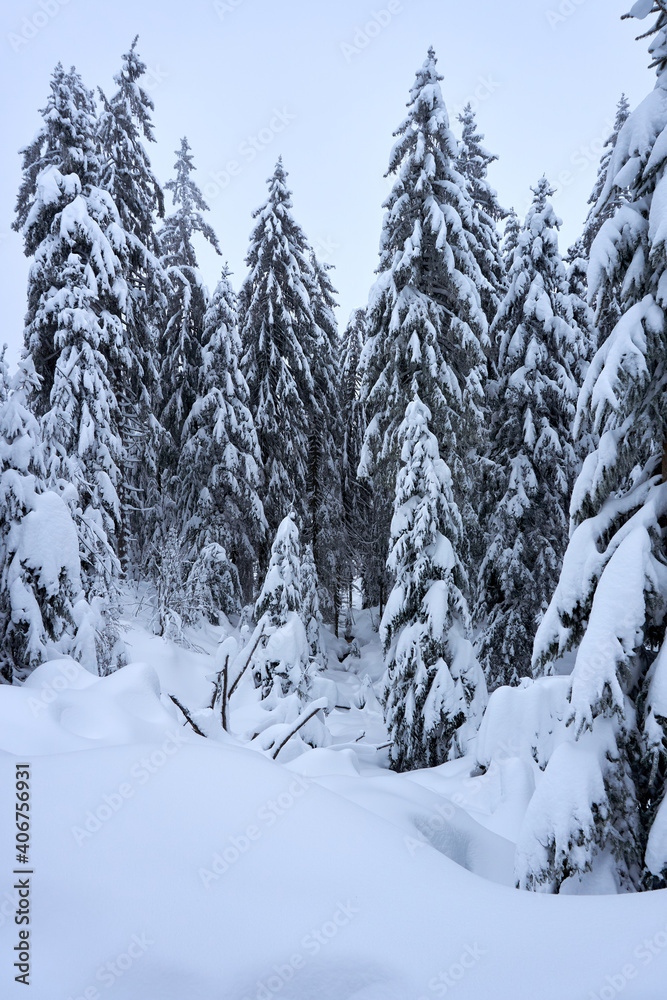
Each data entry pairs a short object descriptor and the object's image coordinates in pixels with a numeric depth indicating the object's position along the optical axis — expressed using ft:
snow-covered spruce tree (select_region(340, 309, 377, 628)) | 57.41
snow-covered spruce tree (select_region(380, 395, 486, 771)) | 30.01
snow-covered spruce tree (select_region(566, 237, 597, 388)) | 42.91
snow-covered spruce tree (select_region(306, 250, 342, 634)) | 57.77
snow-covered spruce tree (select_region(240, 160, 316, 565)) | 53.88
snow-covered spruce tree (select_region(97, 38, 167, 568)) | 44.09
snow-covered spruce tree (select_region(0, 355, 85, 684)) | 19.40
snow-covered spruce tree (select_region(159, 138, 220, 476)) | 56.85
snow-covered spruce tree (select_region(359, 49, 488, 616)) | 32.96
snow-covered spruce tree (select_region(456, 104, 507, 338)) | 47.76
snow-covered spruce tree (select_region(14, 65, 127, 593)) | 36.37
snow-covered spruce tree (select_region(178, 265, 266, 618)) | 53.06
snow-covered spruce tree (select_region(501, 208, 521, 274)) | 52.75
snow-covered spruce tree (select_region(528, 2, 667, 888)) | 10.91
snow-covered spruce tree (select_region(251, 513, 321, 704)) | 32.03
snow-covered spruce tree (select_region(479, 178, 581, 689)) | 41.19
